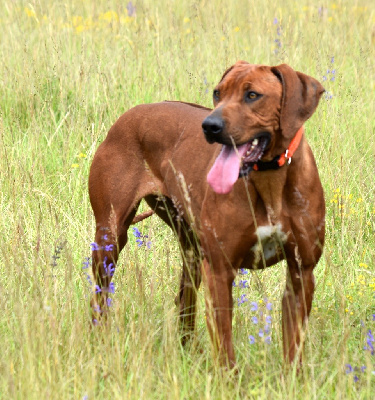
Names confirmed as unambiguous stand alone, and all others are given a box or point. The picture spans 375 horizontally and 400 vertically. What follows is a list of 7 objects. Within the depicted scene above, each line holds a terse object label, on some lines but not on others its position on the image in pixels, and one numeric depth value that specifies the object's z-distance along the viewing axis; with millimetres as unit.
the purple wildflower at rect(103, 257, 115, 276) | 7405
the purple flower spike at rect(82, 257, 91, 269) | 8137
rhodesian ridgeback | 6504
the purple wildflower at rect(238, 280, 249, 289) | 7621
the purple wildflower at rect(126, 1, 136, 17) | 15094
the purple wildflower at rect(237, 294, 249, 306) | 7129
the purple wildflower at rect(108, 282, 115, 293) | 7090
